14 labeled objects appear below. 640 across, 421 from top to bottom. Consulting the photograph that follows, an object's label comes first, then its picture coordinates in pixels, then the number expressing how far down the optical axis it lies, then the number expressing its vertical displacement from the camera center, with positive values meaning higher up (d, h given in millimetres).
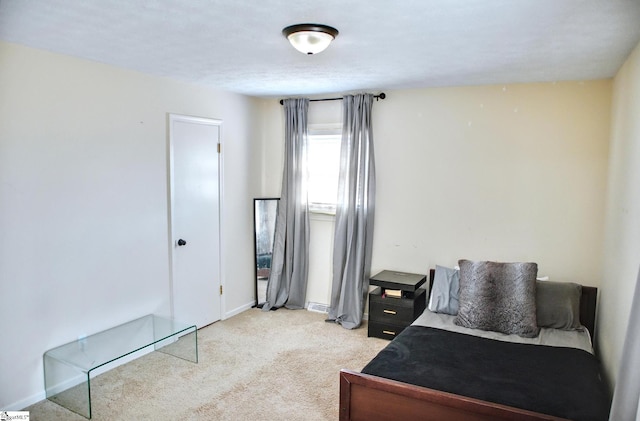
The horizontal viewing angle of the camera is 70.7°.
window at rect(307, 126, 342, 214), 4941 +190
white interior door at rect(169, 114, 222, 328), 4180 -352
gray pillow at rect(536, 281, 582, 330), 3408 -895
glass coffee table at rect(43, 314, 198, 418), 3043 -1244
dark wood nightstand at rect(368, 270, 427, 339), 4162 -1116
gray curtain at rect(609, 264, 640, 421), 1633 -690
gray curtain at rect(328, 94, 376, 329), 4605 -259
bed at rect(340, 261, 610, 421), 2254 -1080
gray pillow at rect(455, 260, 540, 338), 3311 -845
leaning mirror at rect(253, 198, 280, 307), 5207 -669
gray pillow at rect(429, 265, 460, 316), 3783 -904
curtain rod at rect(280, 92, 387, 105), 4562 +903
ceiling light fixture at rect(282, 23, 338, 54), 2432 +819
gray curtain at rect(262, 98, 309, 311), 5000 -466
